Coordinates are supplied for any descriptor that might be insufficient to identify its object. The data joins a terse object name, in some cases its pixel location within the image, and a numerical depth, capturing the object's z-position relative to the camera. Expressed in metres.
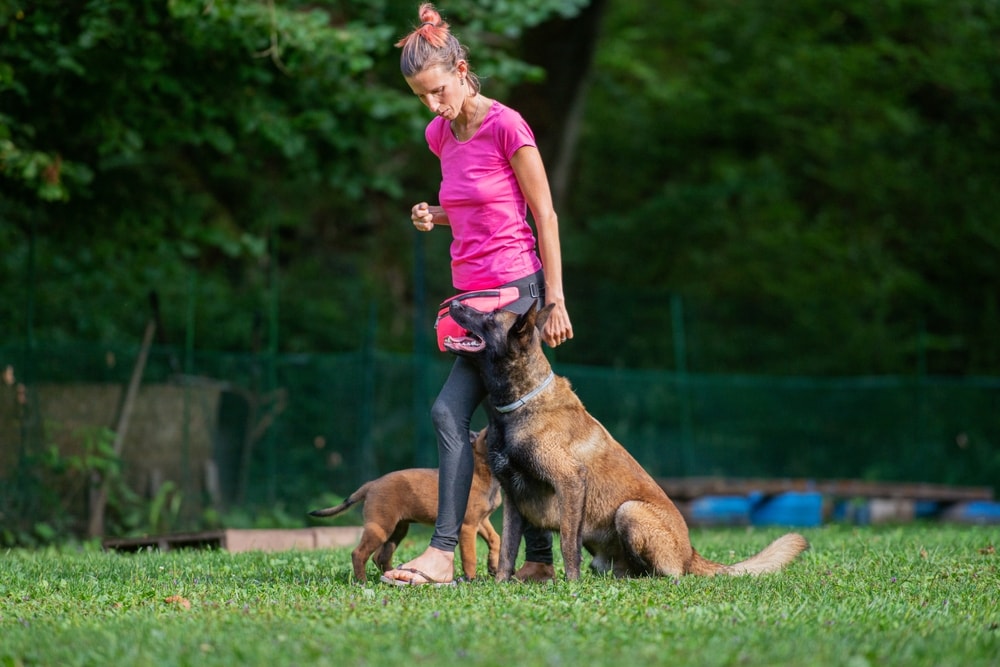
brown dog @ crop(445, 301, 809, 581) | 10.11
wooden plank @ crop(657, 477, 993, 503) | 24.27
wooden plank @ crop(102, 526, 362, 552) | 15.02
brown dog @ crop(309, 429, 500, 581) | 10.98
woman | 10.02
